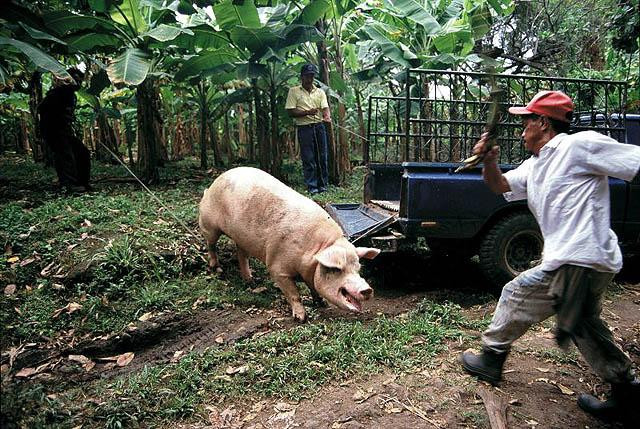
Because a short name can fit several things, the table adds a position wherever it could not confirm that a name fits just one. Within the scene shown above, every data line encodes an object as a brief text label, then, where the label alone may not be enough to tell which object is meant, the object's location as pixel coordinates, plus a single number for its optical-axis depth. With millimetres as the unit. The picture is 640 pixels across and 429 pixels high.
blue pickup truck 4645
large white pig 4258
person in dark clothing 7867
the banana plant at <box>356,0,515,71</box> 8586
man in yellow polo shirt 8570
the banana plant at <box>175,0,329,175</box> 7844
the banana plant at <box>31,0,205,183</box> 7320
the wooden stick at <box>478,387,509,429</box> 2775
